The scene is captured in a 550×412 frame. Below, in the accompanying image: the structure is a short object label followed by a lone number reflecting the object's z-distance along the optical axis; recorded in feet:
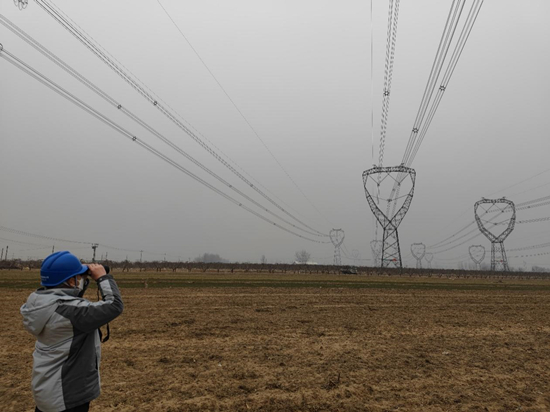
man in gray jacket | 9.20
